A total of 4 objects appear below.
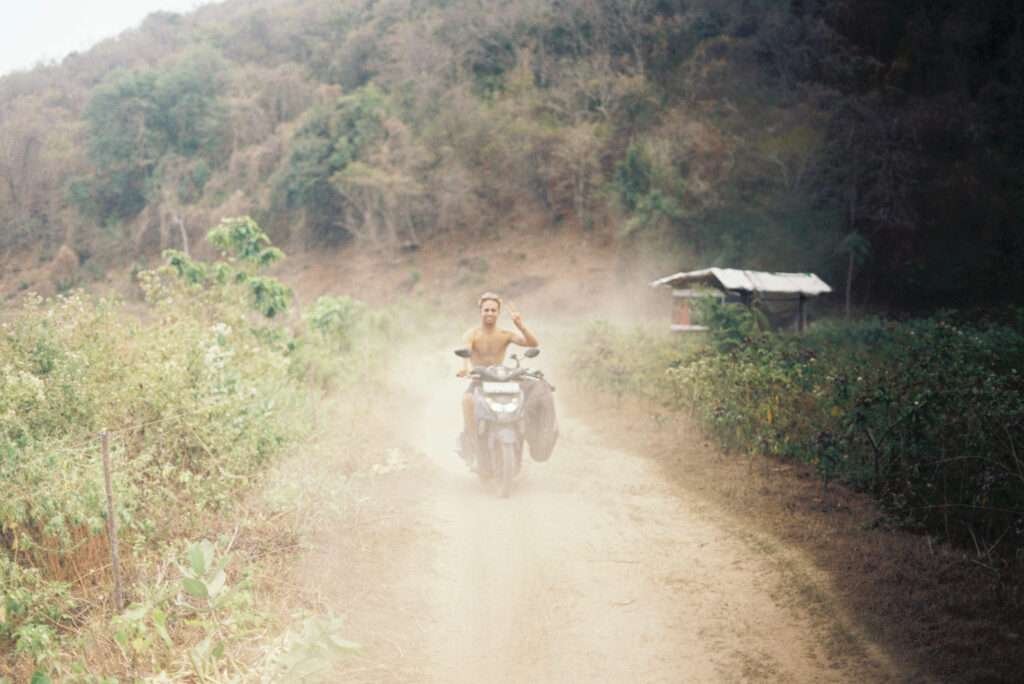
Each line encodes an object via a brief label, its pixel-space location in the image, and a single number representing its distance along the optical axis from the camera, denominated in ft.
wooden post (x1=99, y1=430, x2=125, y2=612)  14.84
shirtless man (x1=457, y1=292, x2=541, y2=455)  25.39
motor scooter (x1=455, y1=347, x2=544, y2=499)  24.29
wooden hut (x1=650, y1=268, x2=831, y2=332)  66.23
